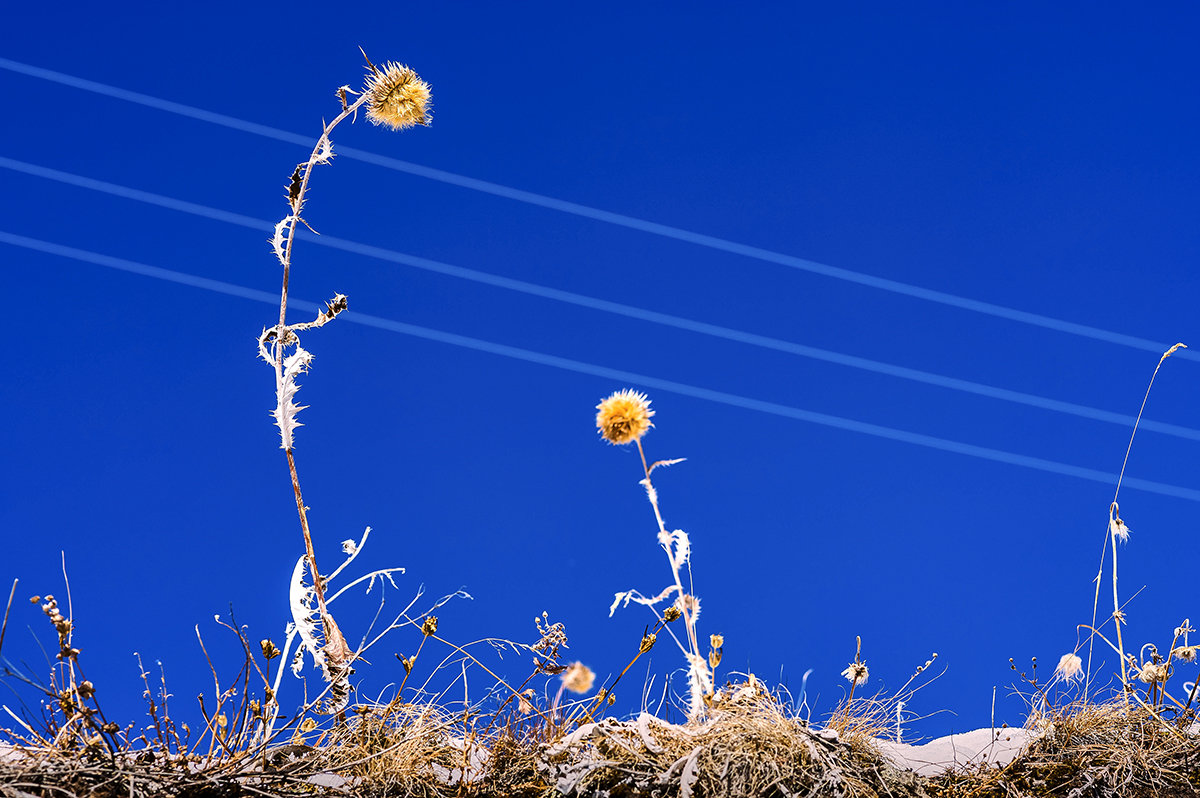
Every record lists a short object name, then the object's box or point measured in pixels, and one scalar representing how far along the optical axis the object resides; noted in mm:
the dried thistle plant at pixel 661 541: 3808
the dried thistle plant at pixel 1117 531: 4637
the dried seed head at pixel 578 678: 4027
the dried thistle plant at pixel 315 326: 4023
